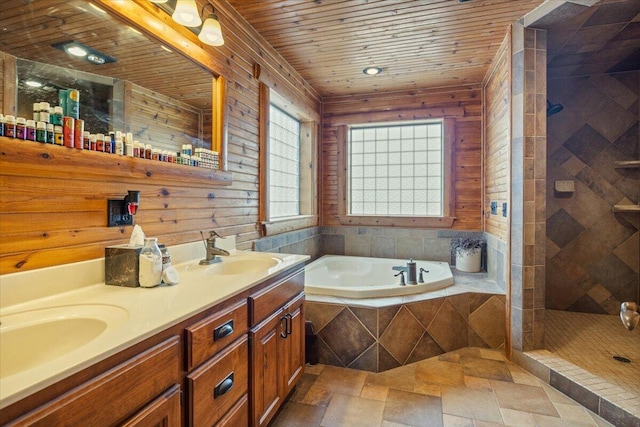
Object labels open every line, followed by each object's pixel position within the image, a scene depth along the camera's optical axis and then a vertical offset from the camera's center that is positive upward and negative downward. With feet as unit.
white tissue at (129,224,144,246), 4.79 -0.42
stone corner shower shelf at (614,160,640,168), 9.95 +1.44
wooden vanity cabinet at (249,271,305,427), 5.08 -2.32
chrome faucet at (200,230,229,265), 6.33 -0.80
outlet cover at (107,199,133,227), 4.85 -0.08
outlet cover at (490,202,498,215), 10.20 +0.09
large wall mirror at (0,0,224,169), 3.68 +1.89
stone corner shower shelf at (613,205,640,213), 9.98 +0.10
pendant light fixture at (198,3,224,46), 5.58 +2.97
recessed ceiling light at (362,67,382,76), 10.80 +4.56
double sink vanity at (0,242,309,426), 2.48 -1.33
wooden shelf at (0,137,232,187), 3.46 +0.55
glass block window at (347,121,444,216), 12.97 +1.62
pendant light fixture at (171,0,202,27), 5.01 +2.96
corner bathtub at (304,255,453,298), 11.15 -2.15
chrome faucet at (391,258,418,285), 9.86 -1.82
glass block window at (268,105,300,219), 10.91 +1.58
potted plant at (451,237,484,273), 11.30 -1.50
